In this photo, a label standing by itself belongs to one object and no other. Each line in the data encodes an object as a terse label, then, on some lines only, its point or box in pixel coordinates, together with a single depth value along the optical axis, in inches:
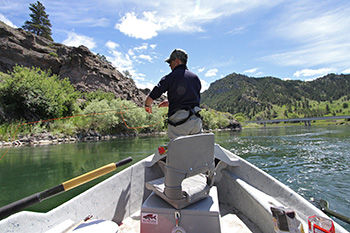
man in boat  108.0
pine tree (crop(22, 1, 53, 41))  2704.2
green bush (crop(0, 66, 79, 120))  1039.6
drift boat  77.5
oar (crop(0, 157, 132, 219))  65.6
